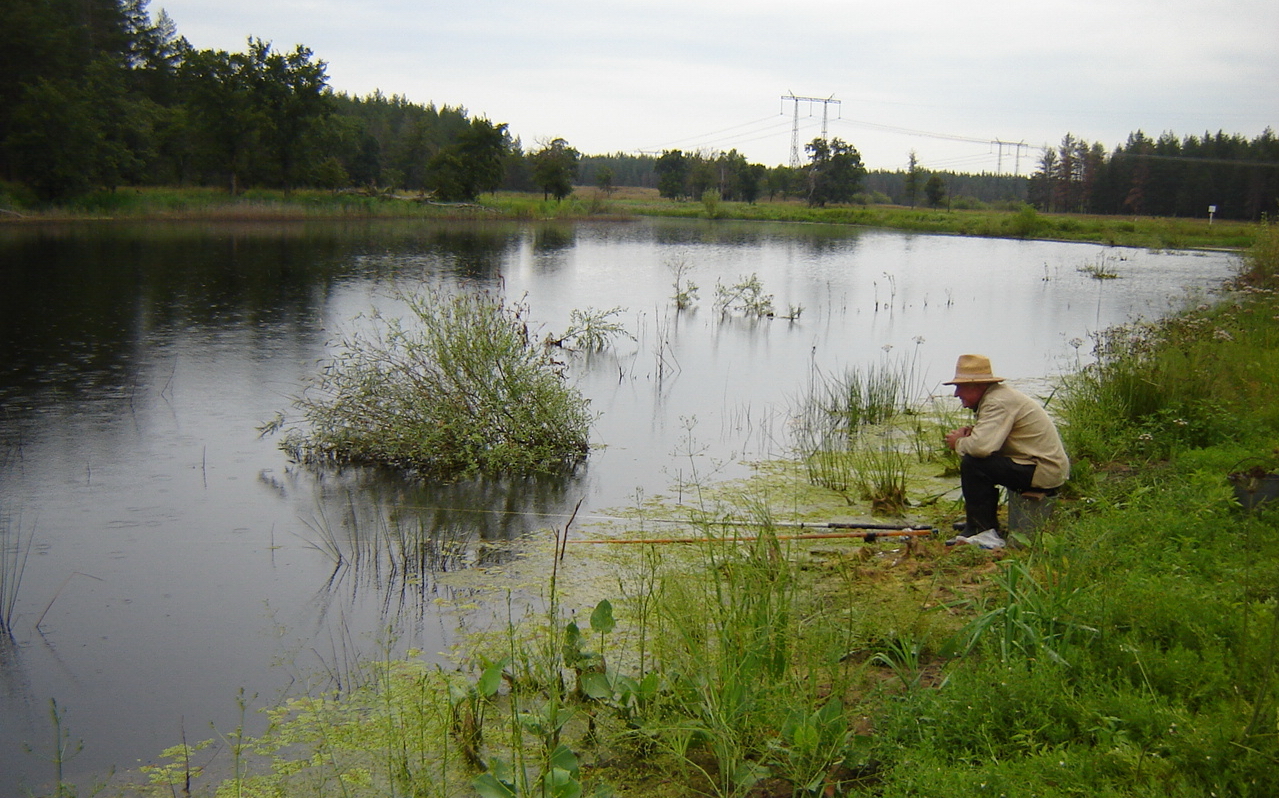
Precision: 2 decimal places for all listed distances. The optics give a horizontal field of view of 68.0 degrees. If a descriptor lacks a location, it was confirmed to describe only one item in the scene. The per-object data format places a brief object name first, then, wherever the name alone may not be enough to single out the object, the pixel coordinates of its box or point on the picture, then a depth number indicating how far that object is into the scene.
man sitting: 6.11
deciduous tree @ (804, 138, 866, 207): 97.31
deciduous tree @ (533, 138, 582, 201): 73.00
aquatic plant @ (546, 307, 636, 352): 15.80
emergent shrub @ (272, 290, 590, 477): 9.44
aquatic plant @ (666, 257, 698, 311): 22.23
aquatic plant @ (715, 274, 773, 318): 21.89
